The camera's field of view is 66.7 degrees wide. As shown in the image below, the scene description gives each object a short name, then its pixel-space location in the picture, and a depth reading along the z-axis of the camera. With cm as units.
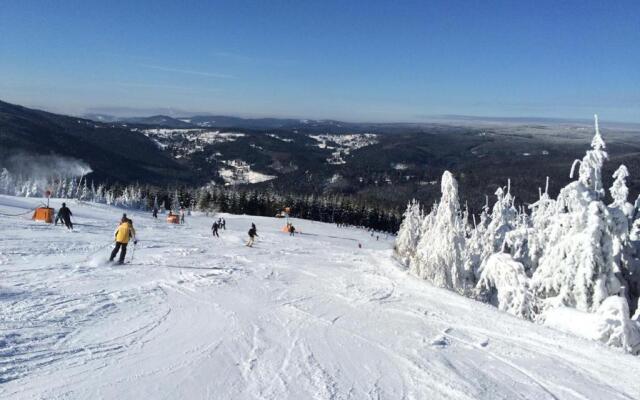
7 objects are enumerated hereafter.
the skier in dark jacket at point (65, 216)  2092
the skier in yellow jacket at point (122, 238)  1273
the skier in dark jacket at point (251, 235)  2259
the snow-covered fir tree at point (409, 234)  3189
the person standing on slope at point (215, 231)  2661
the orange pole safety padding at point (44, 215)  2297
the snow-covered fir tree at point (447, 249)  2178
